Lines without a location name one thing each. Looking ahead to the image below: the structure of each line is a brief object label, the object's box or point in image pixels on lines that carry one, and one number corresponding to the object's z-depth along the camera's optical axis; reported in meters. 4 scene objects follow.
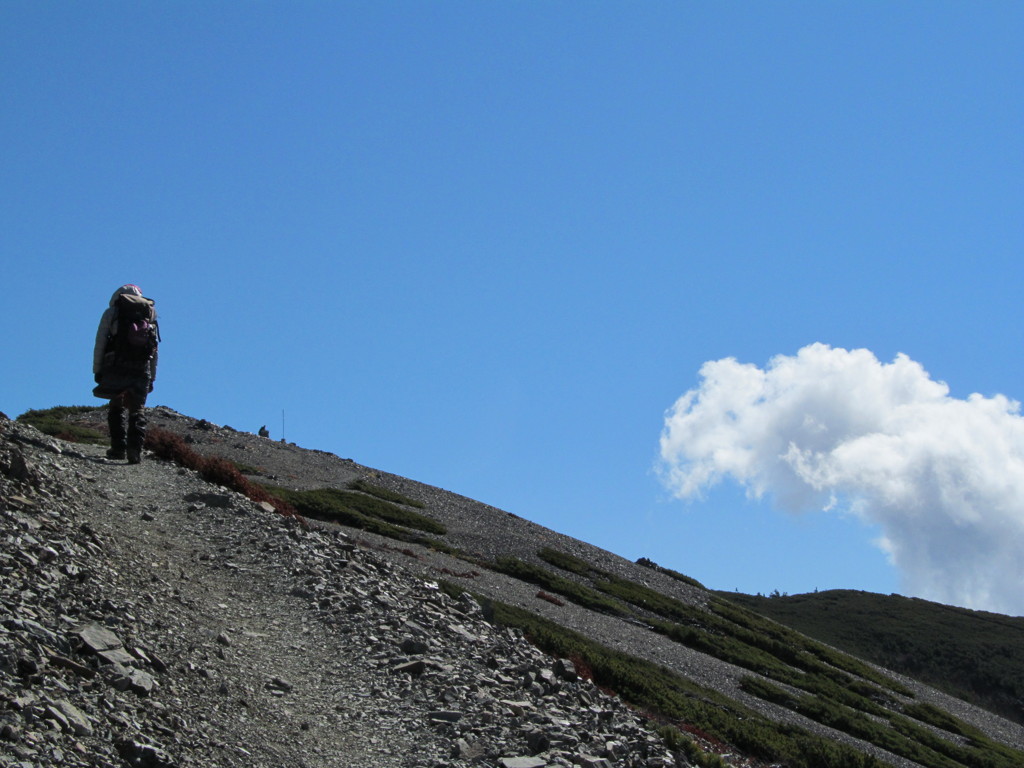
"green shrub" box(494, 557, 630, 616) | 41.25
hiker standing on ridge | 21.38
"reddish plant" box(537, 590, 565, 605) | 36.85
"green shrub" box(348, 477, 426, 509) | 50.72
